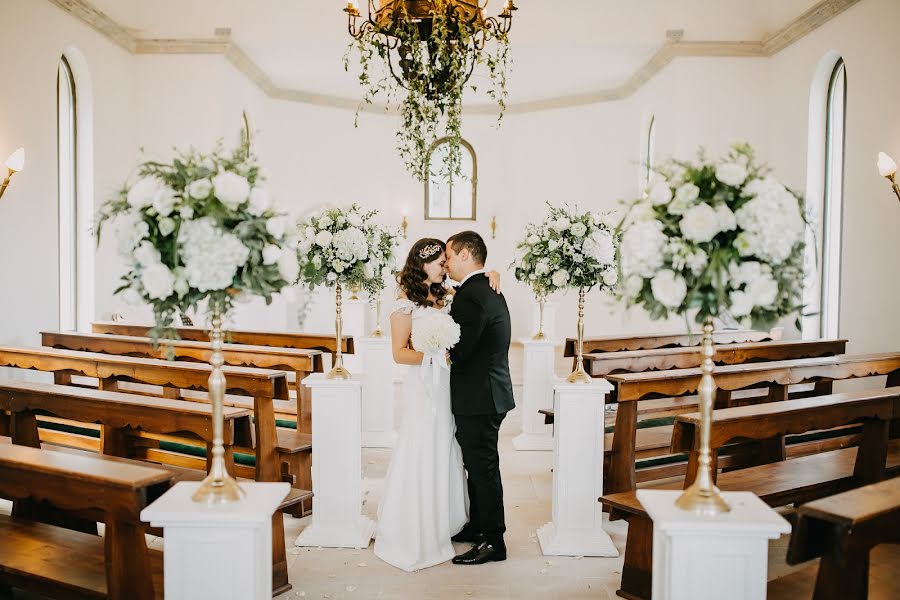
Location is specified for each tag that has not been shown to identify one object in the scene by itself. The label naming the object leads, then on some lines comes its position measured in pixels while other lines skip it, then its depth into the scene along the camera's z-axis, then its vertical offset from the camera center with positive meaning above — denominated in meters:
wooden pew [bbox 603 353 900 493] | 4.12 -0.65
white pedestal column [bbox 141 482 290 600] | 2.24 -0.87
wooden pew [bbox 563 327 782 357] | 5.81 -0.59
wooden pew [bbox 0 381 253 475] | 3.34 -0.69
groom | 3.72 -0.57
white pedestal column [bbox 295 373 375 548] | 4.18 -1.12
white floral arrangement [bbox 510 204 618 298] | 4.75 +0.13
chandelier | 4.62 +1.58
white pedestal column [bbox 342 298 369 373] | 9.14 -0.65
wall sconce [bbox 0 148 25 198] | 6.04 +0.87
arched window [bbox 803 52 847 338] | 7.98 +1.03
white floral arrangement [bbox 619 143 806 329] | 2.17 +0.08
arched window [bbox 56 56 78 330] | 7.95 +0.82
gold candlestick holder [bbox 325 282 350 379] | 4.29 -0.55
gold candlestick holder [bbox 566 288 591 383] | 4.30 -0.59
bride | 3.84 -0.95
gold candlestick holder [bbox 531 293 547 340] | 6.59 -0.52
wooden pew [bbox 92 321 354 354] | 5.80 -0.58
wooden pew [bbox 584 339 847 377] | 4.88 -0.62
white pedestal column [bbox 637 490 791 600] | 2.20 -0.87
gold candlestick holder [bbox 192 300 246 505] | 2.34 -0.61
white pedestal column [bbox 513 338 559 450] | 6.47 -1.10
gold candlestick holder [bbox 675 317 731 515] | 2.27 -0.64
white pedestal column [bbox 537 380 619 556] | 4.09 -1.14
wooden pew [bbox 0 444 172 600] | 2.47 -0.95
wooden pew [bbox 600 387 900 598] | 3.35 -1.01
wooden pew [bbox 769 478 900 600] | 2.15 -0.80
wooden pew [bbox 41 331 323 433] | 4.95 -0.62
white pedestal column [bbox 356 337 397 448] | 6.57 -1.09
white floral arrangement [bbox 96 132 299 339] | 2.22 +0.11
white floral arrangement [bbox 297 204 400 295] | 4.46 +0.14
